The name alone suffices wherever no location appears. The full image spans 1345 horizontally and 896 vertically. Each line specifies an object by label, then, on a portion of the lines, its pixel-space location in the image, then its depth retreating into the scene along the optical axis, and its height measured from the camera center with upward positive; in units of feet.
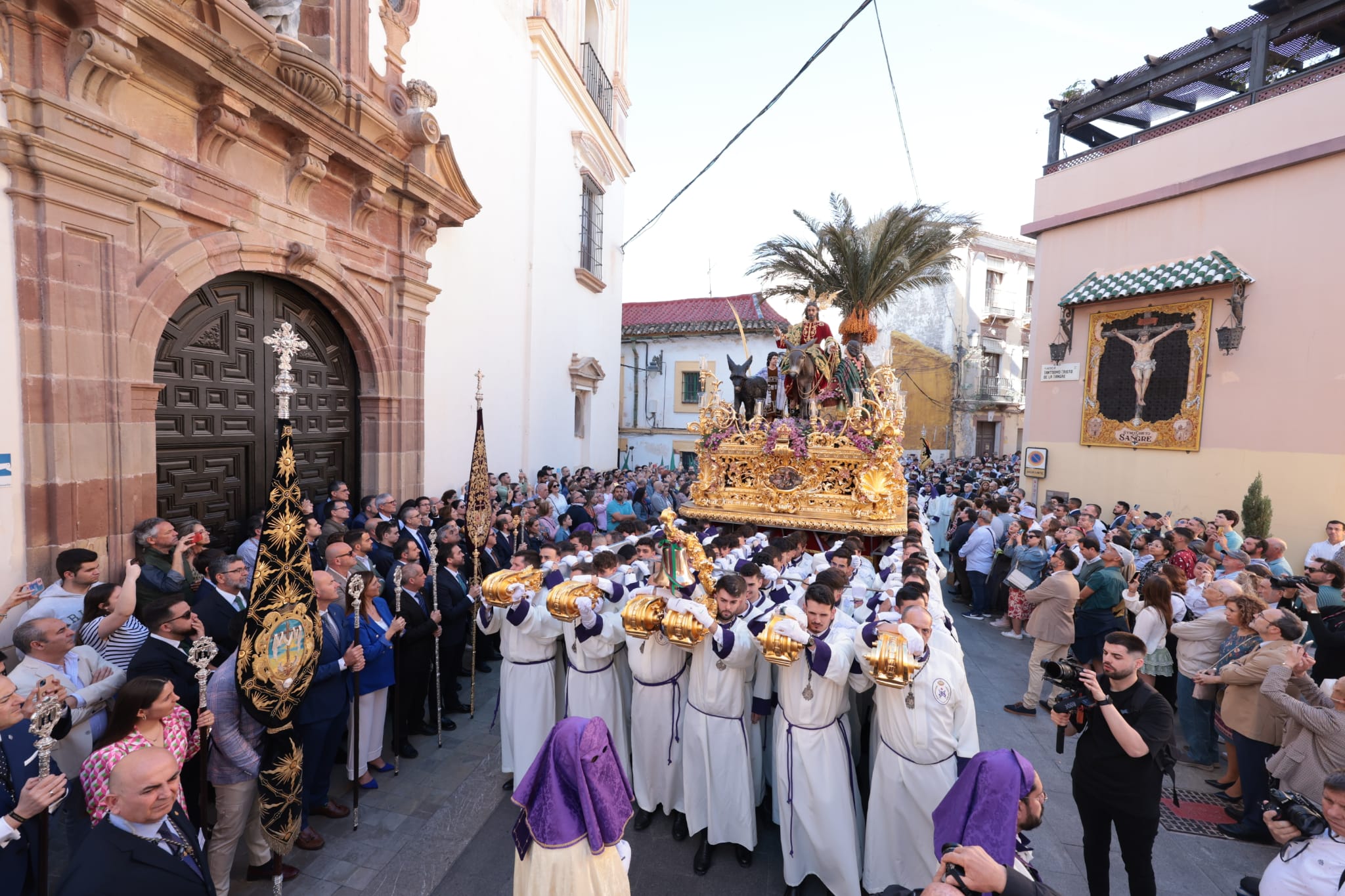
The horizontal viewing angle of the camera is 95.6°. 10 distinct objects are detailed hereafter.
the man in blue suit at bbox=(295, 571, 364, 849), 12.57 -6.13
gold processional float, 25.59 -2.08
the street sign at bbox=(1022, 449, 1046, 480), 46.57 -2.83
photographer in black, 9.86 -5.47
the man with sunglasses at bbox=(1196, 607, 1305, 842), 13.03 -6.25
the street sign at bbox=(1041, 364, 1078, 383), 44.78 +4.09
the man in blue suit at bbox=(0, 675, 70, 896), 7.27 -4.99
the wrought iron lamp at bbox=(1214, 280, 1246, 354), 36.11 +6.47
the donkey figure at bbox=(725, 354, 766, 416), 29.86 +1.56
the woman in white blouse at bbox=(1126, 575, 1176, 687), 16.30 -5.04
